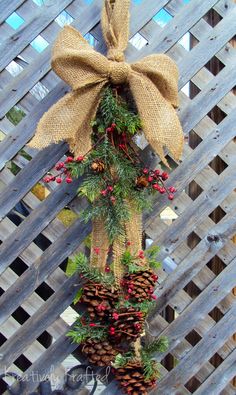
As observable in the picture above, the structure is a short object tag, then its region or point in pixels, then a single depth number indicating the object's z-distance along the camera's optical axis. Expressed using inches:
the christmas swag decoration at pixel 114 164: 52.1
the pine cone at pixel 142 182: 53.8
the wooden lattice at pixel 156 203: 57.5
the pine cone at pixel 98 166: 51.9
